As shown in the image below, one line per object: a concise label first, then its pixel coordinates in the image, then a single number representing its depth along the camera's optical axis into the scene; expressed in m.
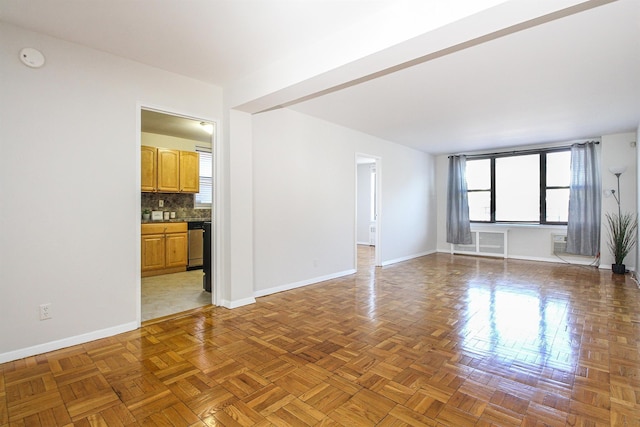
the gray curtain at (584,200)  5.87
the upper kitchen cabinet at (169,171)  5.34
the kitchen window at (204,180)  6.32
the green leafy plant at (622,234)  5.43
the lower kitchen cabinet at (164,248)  5.12
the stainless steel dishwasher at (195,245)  5.70
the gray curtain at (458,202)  7.38
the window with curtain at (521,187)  6.45
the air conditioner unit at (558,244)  6.34
